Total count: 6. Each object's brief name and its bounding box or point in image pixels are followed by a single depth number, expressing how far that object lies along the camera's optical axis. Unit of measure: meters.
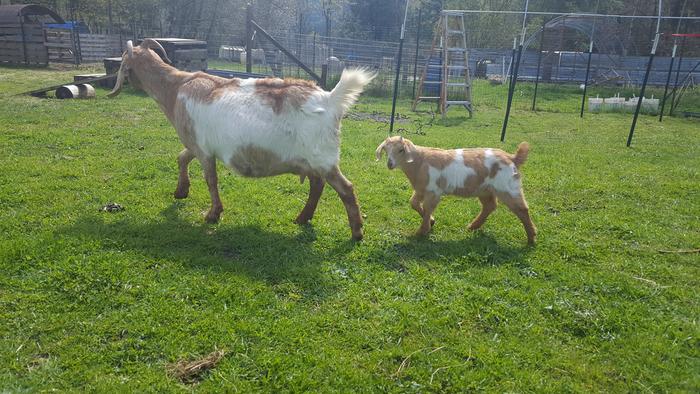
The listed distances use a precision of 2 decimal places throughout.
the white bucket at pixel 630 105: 17.52
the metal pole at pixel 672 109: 16.76
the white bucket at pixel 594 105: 17.70
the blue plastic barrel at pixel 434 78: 18.77
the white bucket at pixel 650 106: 17.33
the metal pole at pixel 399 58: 10.16
